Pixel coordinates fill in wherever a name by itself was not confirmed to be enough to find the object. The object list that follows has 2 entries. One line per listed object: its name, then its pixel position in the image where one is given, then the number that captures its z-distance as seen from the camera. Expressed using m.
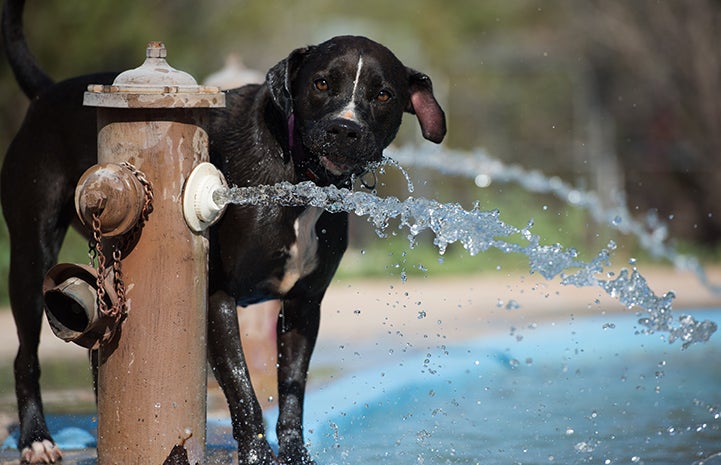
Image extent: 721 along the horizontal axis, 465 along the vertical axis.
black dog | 6.72
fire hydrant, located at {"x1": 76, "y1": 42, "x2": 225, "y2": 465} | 6.00
